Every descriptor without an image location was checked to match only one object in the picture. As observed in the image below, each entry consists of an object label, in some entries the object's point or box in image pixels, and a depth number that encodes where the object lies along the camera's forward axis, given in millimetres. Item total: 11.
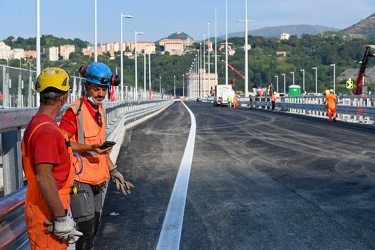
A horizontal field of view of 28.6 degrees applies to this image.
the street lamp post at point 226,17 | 98125
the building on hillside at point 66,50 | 167000
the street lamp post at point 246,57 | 76862
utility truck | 79350
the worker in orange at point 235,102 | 72425
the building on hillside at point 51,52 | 142750
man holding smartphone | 5309
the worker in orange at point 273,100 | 55469
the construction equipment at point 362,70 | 54025
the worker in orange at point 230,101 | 77319
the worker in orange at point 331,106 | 33875
